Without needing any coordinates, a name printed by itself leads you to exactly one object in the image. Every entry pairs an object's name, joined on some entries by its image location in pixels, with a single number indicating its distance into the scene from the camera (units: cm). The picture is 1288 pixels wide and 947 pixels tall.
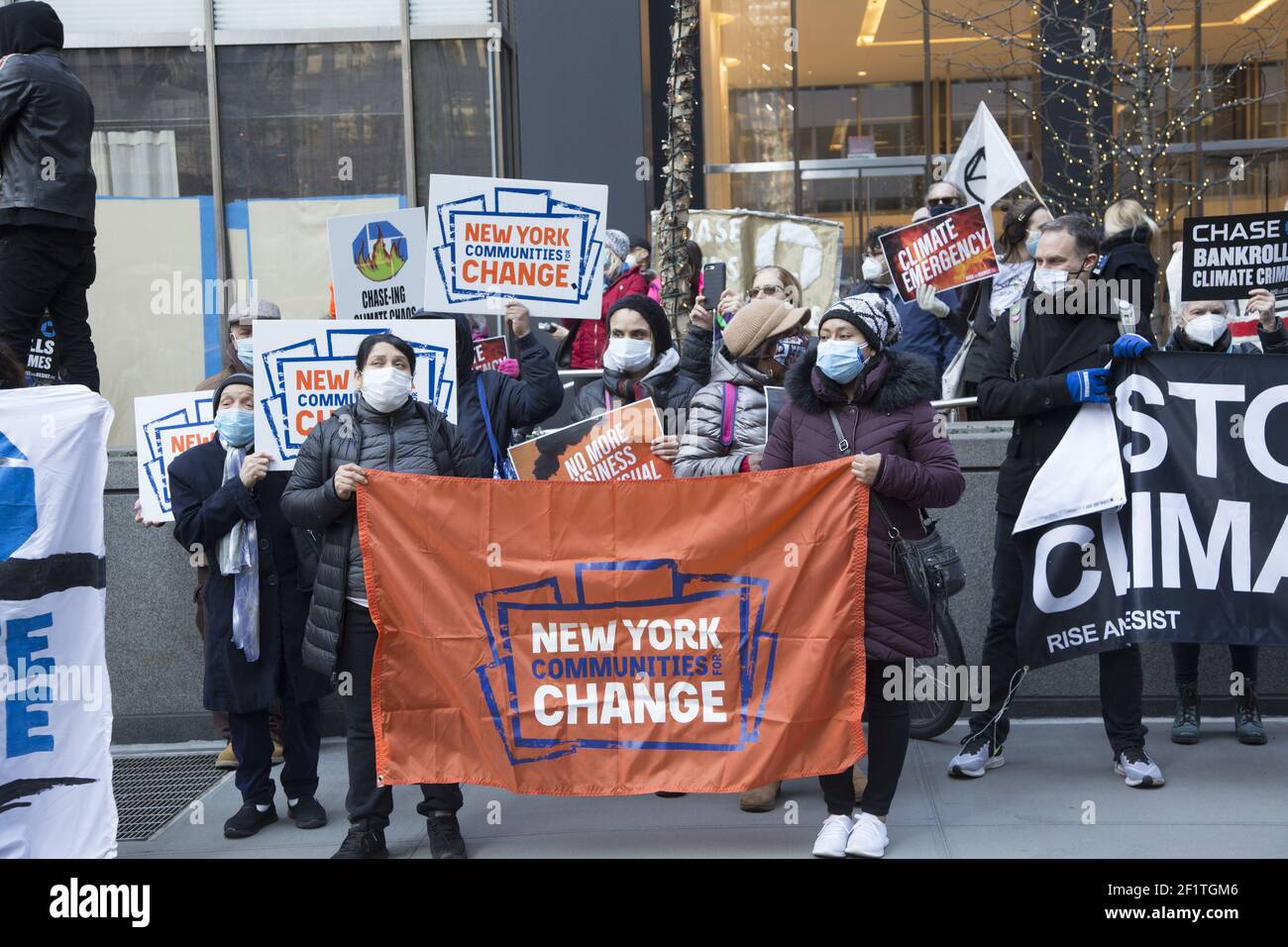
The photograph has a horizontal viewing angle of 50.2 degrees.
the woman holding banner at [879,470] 534
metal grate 620
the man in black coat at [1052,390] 592
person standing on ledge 611
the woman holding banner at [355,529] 546
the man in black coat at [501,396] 633
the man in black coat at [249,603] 592
